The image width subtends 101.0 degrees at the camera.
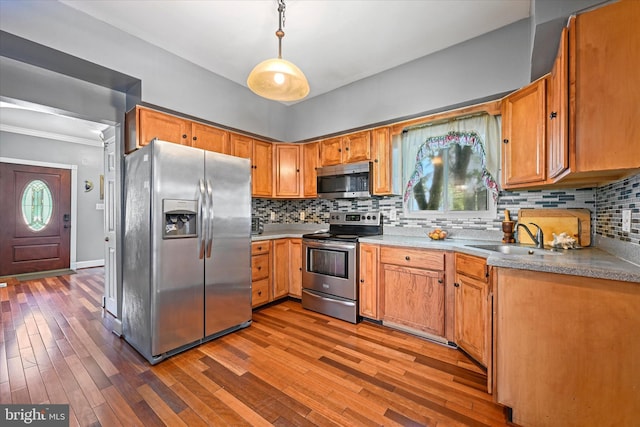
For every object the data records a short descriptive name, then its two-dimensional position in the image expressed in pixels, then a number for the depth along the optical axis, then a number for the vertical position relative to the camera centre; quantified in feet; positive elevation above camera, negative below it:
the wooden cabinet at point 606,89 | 3.98 +1.95
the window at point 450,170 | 9.00 +1.59
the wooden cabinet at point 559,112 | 4.52 +1.92
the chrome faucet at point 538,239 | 6.84 -0.72
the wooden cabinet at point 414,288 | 7.97 -2.42
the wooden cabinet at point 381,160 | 10.32 +2.09
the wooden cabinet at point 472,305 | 6.55 -2.45
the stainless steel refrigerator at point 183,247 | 7.14 -1.02
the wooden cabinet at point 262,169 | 11.94 +2.07
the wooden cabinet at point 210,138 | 9.86 +2.93
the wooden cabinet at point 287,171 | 12.74 +2.05
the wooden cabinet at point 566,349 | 4.03 -2.29
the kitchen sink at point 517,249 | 6.02 -0.94
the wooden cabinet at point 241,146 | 11.15 +2.93
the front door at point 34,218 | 15.81 -0.29
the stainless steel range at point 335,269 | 9.62 -2.17
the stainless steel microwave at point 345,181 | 10.75 +1.38
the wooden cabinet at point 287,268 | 11.35 -2.39
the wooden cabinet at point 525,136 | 6.38 +2.02
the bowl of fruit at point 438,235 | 9.14 -0.77
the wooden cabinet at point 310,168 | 12.39 +2.19
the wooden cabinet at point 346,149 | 10.85 +2.78
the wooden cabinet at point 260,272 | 10.47 -2.41
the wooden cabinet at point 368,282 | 9.25 -2.44
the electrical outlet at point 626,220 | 5.05 -0.15
